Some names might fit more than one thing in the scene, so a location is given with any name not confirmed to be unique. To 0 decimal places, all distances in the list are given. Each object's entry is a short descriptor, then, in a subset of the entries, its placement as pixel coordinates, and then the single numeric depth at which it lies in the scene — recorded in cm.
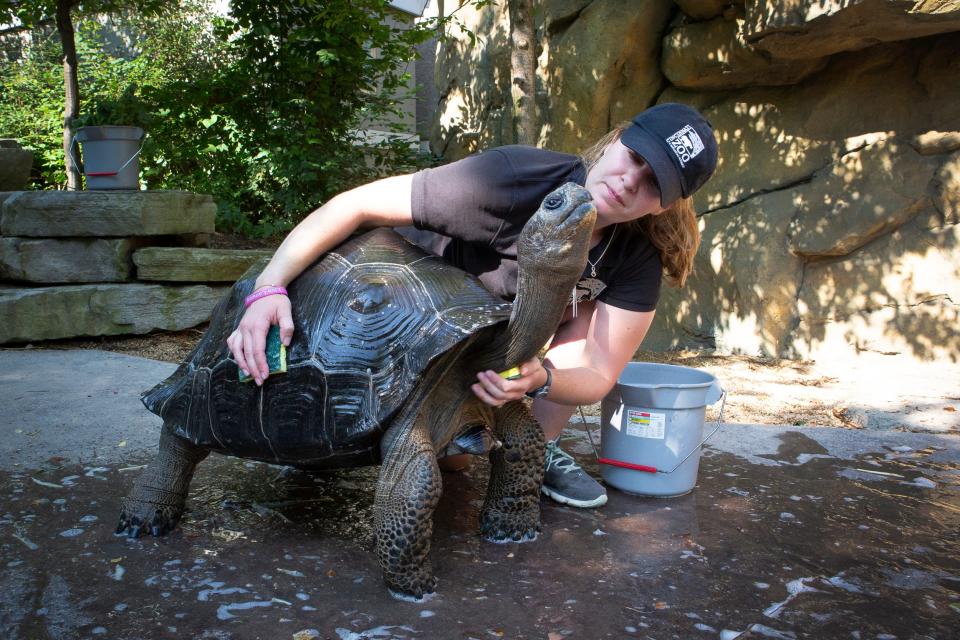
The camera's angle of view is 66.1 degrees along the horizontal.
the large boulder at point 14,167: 724
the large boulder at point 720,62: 628
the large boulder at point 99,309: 535
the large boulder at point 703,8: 642
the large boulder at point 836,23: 494
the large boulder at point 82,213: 568
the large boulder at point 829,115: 575
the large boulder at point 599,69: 722
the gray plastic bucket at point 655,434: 290
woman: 228
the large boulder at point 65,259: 573
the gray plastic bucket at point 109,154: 582
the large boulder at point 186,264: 574
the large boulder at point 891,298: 565
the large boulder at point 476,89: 887
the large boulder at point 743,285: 646
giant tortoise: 207
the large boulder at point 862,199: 579
